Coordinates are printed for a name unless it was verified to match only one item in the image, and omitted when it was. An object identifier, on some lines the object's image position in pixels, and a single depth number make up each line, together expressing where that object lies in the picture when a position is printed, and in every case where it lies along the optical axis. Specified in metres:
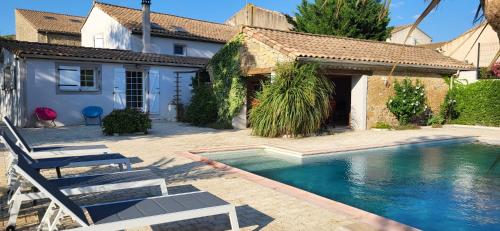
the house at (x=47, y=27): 33.72
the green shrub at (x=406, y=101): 16.67
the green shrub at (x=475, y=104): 17.64
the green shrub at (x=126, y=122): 13.48
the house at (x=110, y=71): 16.48
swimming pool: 5.55
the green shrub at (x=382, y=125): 16.28
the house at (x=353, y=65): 14.57
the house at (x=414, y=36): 45.59
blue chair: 17.69
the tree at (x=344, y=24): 27.91
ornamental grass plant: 12.58
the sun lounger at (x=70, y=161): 5.38
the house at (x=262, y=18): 41.91
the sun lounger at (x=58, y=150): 6.46
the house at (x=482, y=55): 27.68
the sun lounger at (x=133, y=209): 3.19
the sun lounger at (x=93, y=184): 4.07
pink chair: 16.31
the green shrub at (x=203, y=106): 17.48
